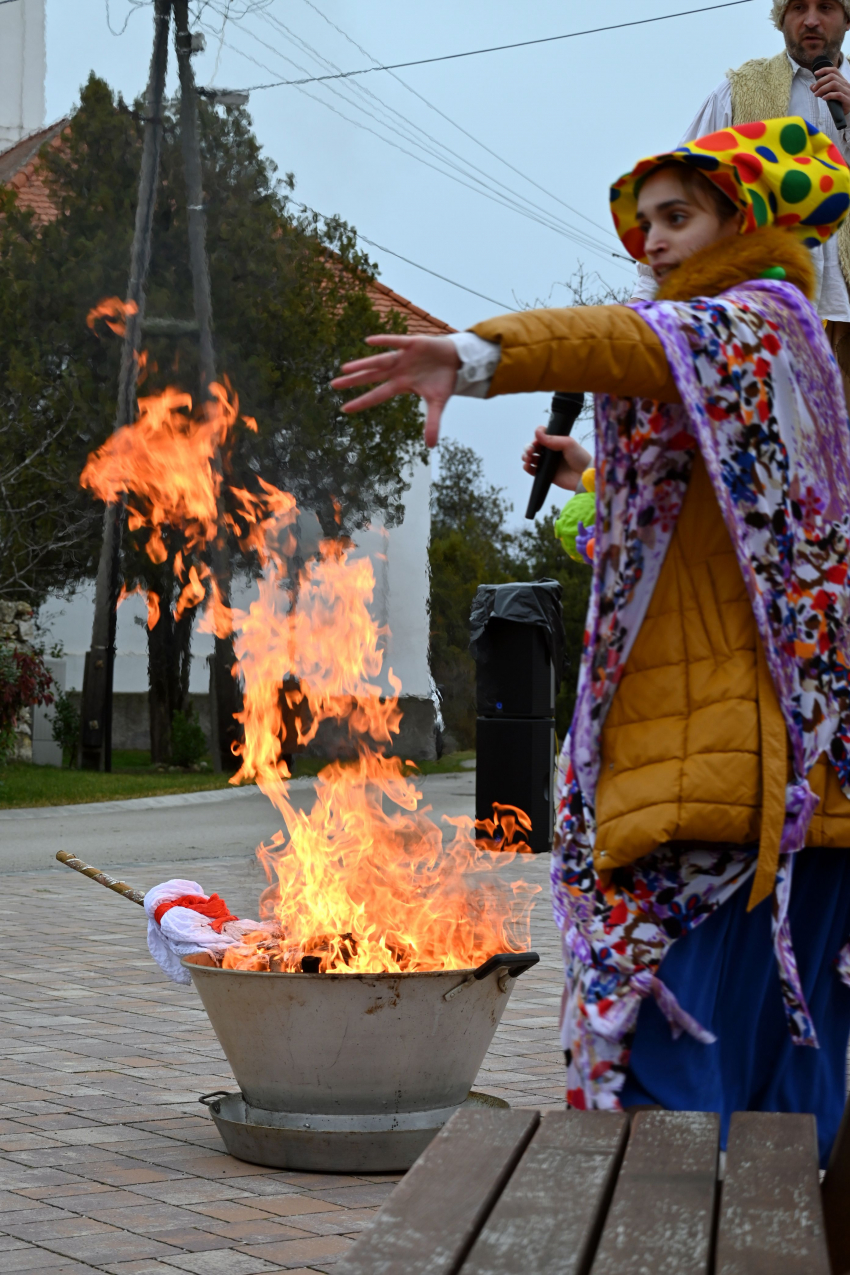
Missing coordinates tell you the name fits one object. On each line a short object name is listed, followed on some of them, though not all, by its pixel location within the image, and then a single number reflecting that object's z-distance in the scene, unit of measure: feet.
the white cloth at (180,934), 13.96
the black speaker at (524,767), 37.11
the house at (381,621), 88.22
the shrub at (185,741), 74.08
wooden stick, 14.66
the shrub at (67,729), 74.79
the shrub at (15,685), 56.03
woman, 8.11
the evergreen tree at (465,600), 94.58
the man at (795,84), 13.39
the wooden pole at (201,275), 67.56
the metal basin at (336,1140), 12.96
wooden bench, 4.98
